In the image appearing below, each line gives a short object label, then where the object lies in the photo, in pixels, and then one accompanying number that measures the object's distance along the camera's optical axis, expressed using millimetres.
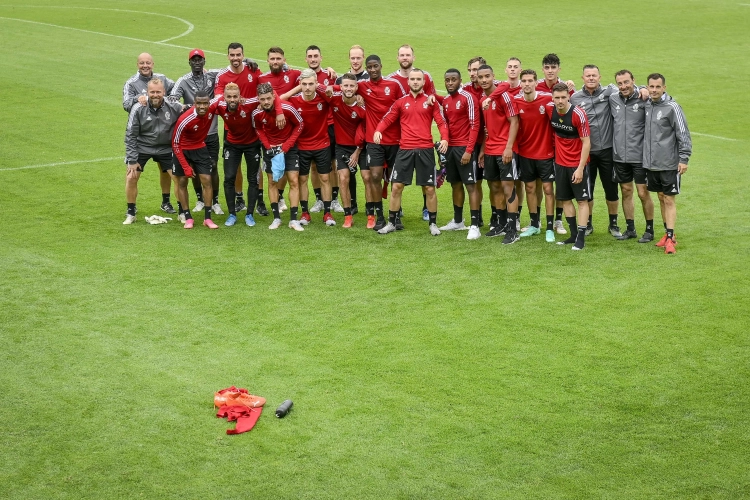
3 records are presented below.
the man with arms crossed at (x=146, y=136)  13406
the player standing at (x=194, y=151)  12984
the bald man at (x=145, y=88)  14047
